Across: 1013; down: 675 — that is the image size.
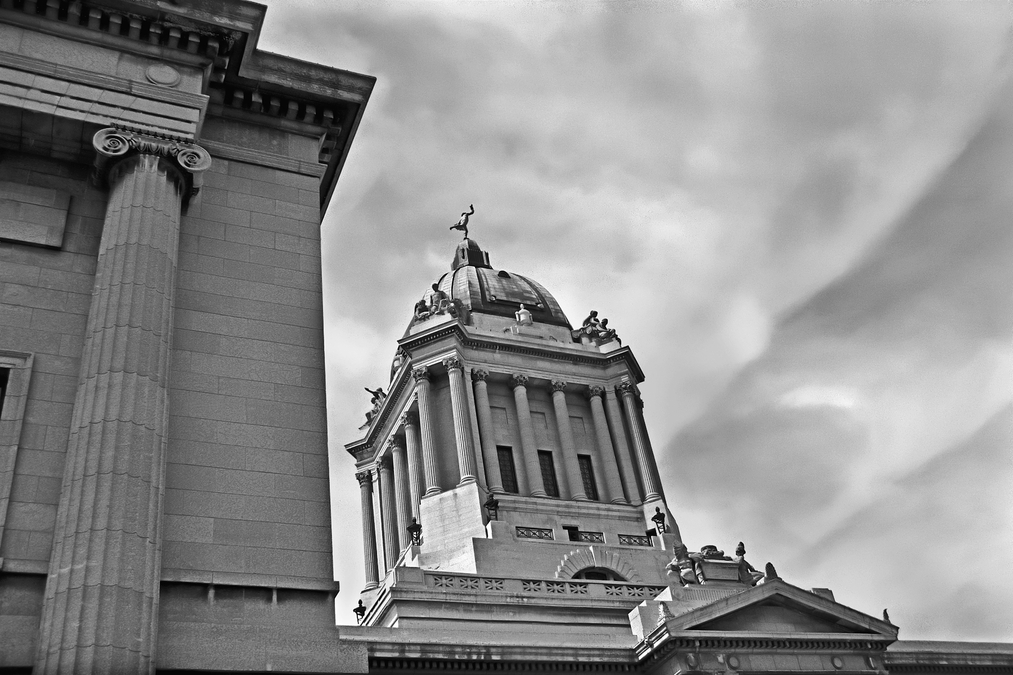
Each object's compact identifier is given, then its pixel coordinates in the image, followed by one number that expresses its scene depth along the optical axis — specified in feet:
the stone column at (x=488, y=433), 150.61
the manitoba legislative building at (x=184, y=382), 39.11
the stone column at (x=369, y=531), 177.16
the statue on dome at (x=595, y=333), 180.39
